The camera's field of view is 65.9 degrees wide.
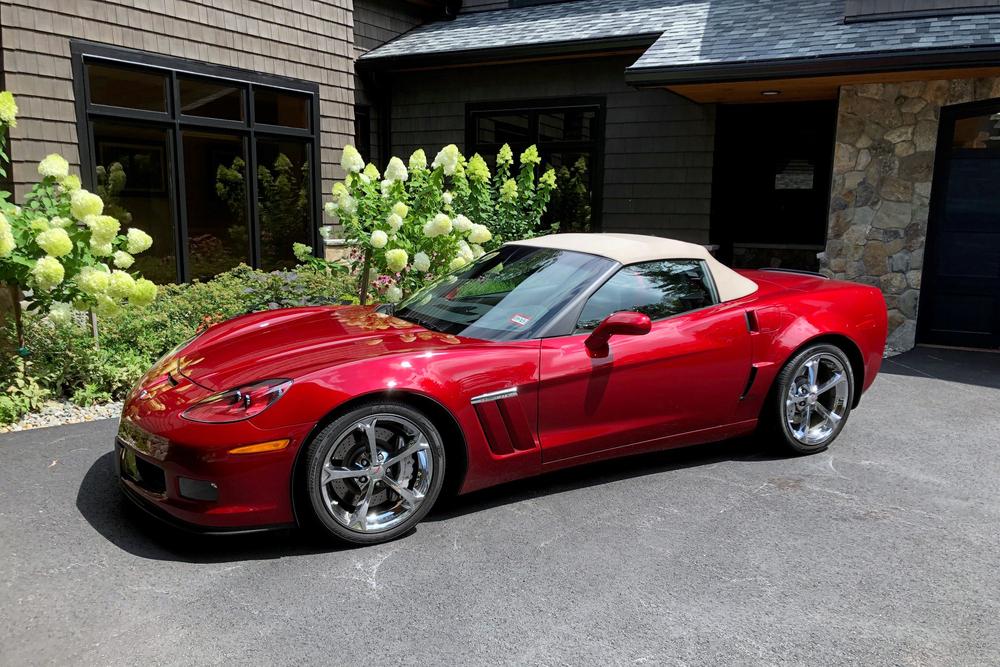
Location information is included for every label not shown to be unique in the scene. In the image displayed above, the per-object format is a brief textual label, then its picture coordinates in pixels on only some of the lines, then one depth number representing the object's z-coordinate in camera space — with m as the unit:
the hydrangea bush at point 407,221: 6.62
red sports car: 3.22
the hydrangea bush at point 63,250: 5.13
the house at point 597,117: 7.61
